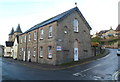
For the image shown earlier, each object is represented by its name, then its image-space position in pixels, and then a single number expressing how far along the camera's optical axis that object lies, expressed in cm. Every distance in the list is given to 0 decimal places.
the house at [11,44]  2705
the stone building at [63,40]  1290
